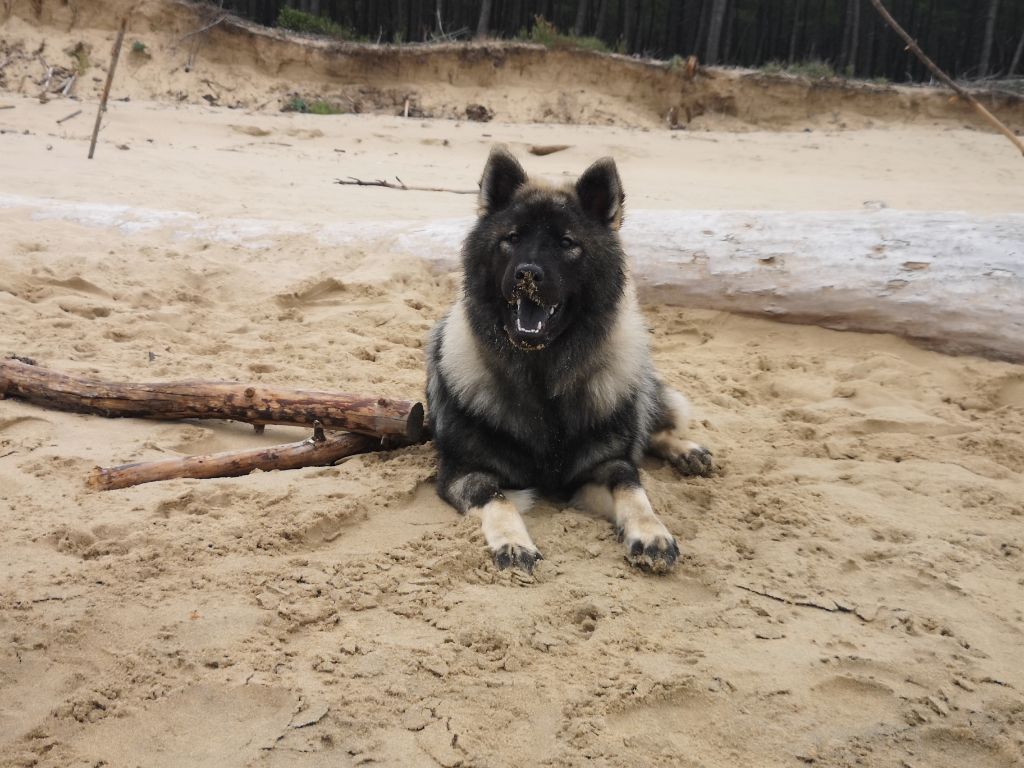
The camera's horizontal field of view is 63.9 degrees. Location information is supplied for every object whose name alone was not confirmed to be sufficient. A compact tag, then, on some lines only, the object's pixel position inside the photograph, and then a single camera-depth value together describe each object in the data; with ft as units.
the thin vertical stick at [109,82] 30.22
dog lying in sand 12.01
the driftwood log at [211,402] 13.56
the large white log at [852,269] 17.85
